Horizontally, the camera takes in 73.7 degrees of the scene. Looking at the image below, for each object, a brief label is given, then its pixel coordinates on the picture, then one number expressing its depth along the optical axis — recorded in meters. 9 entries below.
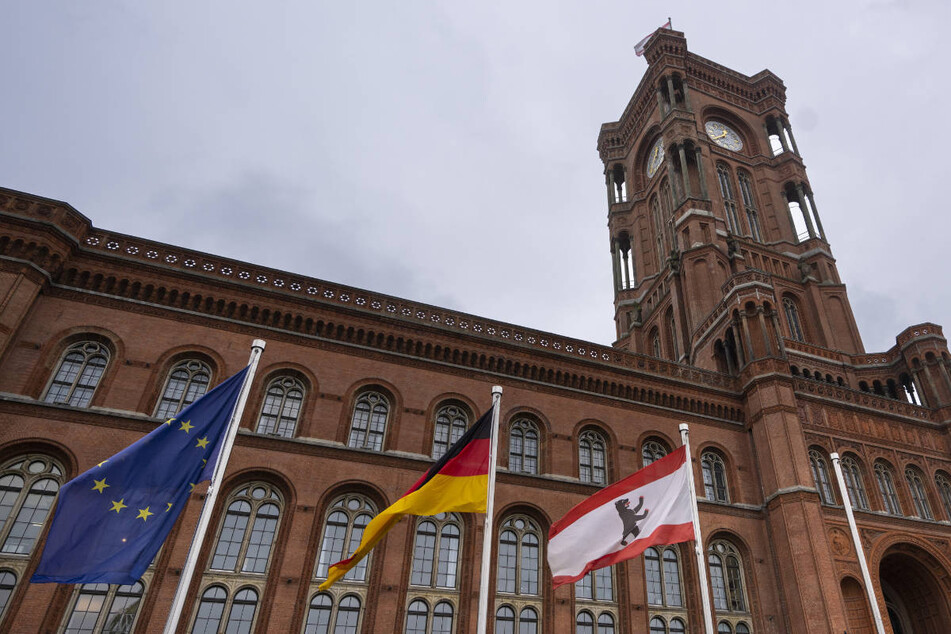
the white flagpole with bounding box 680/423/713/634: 12.71
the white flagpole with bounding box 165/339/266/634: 10.54
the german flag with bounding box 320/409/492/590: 12.78
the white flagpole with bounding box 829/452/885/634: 16.05
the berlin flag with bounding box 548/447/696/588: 13.40
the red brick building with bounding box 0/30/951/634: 18.16
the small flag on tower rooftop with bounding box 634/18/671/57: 54.28
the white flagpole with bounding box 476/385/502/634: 11.95
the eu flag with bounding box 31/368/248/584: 10.69
